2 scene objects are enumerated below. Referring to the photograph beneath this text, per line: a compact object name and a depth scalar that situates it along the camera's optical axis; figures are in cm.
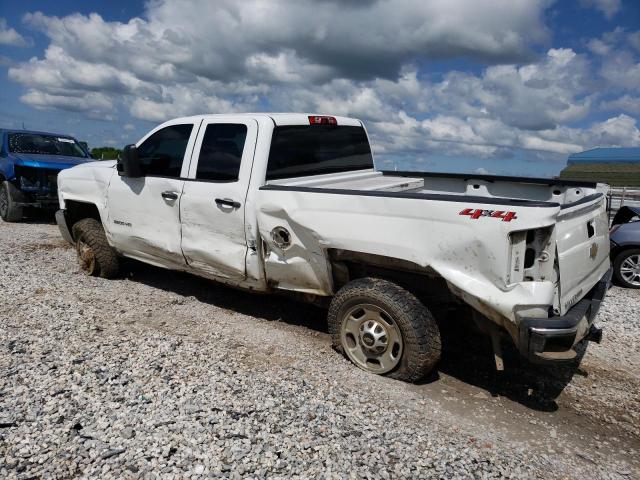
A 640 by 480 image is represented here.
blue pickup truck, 1008
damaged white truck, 313
